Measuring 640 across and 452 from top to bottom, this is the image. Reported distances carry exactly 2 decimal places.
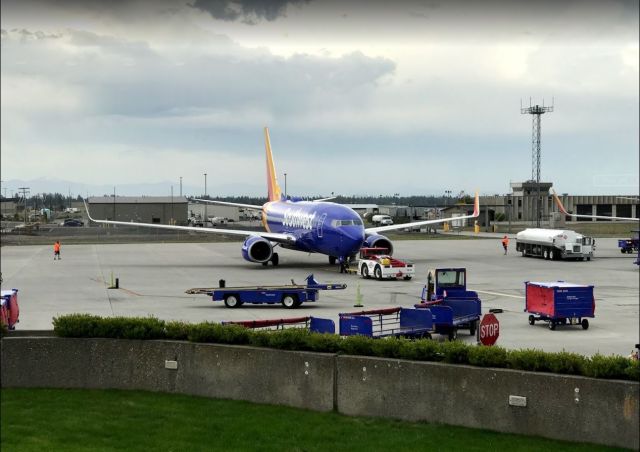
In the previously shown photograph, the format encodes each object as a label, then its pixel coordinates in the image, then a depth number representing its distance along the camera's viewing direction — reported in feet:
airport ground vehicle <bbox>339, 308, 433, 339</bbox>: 93.66
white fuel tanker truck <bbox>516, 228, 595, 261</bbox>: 245.24
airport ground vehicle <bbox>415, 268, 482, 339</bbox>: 104.78
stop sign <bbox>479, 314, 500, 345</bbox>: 92.94
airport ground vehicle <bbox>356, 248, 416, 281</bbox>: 190.60
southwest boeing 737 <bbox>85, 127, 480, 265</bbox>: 206.80
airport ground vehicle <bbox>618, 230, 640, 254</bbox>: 273.13
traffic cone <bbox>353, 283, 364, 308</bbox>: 143.41
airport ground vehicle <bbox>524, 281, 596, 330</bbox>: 117.08
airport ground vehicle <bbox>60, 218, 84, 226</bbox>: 596.70
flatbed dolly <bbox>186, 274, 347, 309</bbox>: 142.20
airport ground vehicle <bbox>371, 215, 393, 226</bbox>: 589.73
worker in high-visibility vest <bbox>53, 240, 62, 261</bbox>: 265.13
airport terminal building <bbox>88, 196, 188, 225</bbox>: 565.53
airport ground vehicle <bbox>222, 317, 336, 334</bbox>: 90.12
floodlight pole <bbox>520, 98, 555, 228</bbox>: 449.06
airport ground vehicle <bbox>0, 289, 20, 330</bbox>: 99.09
